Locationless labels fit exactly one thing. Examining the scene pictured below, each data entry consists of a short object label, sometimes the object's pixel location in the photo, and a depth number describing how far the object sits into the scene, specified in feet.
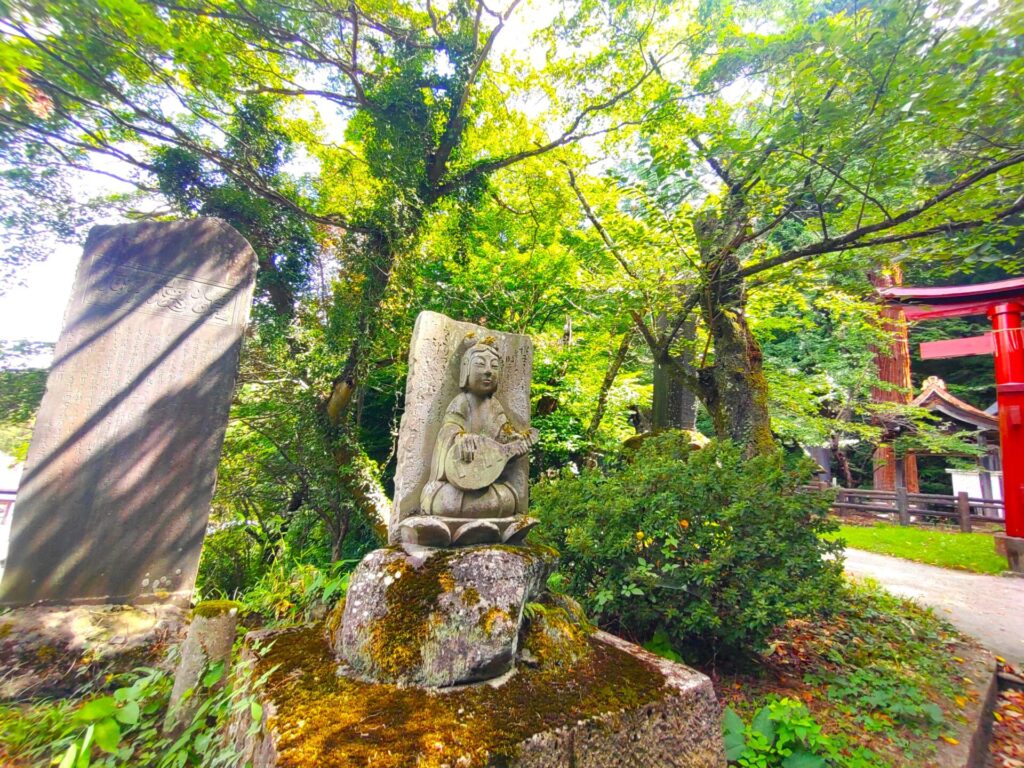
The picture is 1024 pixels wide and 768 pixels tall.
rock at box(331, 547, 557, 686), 6.46
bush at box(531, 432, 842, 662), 10.18
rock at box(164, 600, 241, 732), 6.75
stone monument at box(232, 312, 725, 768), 5.40
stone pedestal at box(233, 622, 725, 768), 5.07
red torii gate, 22.94
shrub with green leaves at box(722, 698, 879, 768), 7.29
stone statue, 8.18
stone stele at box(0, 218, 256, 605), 10.08
